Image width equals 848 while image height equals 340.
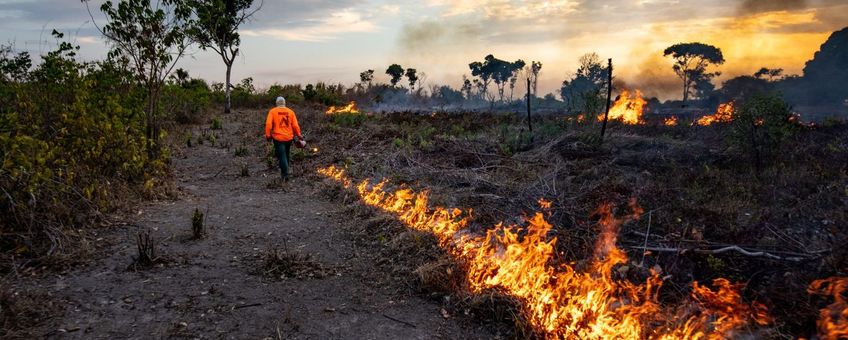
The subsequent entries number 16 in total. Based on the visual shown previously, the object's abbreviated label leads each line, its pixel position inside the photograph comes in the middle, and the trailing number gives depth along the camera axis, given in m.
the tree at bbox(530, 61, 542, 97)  67.88
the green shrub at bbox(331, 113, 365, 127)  17.82
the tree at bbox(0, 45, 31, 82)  7.08
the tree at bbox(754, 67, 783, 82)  50.88
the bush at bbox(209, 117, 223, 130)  17.64
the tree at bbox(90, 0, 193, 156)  8.45
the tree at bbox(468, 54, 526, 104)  75.19
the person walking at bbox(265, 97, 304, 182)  9.30
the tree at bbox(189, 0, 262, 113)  23.42
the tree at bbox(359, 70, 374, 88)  40.83
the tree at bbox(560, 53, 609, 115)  14.36
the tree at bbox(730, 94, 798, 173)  10.24
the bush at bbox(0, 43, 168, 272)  4.81
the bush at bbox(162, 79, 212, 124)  17.06
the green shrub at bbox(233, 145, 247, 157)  12.86
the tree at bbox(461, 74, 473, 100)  77.31
